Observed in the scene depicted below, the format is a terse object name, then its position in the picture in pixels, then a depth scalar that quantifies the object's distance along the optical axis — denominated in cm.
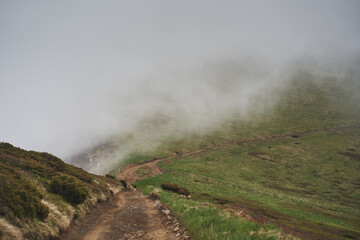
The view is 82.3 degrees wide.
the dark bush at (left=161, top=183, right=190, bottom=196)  3165
